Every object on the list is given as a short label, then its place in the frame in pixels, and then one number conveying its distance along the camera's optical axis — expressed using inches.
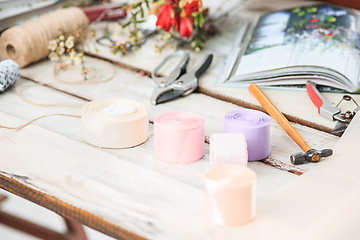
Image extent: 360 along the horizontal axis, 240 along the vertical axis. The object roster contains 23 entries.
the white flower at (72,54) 55.2
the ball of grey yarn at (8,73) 50.6
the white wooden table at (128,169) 38.2
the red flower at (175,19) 56.5
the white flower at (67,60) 55.6
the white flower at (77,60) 55.4
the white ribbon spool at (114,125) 44.0
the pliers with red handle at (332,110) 47.2
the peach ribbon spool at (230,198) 37.0
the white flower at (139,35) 59.5
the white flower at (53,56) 56.1
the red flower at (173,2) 56.2
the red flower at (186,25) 56.7
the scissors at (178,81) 50.9
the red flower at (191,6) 55.1
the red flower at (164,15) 56.1
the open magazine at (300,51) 51.5
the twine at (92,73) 53.9
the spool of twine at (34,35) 54.5
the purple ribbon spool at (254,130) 43.0
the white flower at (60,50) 55.7
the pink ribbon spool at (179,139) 42.4
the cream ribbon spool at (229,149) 41.1
